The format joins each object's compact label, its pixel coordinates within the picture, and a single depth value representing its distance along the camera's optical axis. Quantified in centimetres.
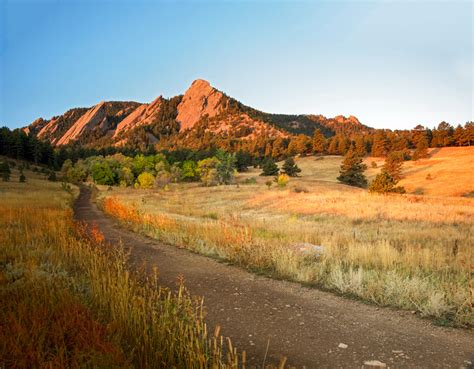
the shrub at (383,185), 3816
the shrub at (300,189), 4438
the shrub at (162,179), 6735
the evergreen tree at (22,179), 5478
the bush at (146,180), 6556
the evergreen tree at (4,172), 5283
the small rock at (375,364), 377
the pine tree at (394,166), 6481
